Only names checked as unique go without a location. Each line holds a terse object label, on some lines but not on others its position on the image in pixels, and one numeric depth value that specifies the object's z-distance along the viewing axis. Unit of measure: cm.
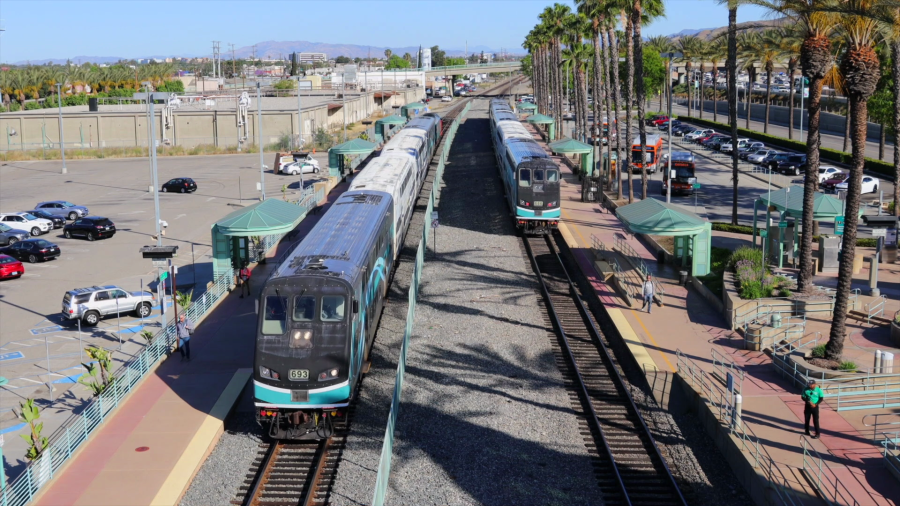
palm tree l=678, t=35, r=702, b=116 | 10000
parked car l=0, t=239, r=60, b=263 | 4253
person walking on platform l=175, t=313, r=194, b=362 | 2422
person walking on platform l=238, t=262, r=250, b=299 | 3170
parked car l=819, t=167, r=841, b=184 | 5452
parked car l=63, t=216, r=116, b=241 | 4794
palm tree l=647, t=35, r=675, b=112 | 12328
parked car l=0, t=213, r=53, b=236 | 4912
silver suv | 3134
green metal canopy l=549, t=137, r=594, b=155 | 5338
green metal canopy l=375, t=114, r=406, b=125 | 7985
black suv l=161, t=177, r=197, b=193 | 6377
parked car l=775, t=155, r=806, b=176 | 6028
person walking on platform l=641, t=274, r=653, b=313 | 2814
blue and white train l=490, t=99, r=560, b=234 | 3916
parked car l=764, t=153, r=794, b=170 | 6234
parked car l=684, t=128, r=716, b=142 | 8400
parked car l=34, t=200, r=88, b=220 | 5318
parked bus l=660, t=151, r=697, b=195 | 5259
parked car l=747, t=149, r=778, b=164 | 6575
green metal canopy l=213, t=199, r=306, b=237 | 3009
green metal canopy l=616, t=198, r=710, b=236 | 2944
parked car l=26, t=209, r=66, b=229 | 5206
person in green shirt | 1767
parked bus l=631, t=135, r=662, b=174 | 6074
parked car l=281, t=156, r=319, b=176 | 7006
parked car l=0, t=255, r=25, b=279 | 3884
